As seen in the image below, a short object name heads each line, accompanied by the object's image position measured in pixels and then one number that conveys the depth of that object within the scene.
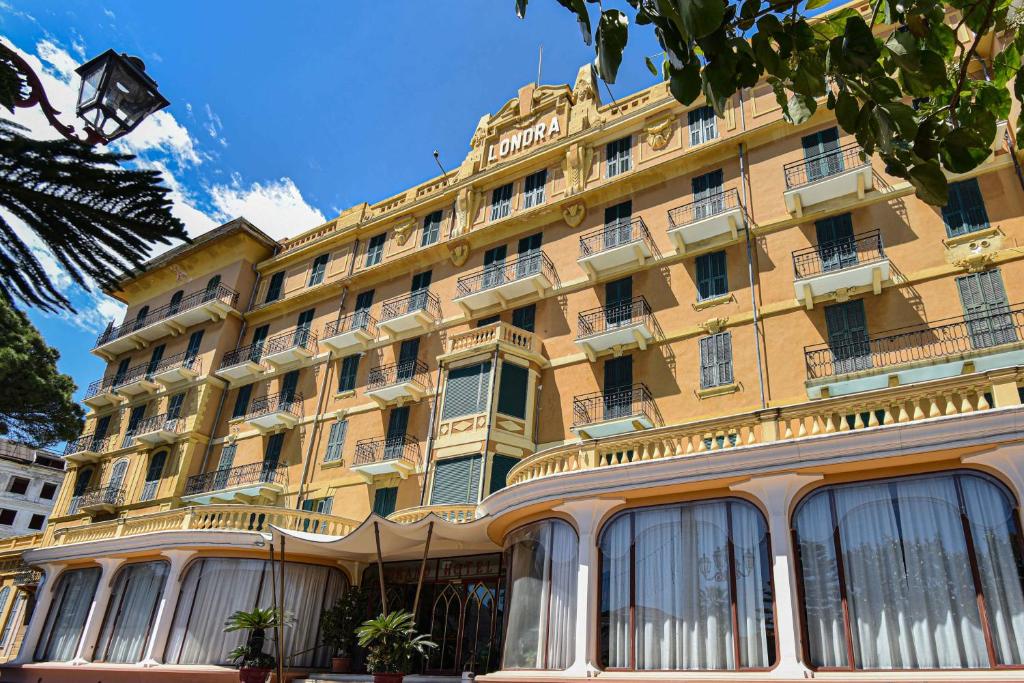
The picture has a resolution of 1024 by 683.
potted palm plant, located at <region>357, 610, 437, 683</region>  16.11
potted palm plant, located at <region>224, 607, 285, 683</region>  18.83
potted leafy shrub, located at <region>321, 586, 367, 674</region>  20.67
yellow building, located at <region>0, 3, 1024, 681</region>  11.99
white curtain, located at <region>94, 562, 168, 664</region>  21.59
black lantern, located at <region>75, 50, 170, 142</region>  4.62
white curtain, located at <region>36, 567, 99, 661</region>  23.59
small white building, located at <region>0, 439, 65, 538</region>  62.00
